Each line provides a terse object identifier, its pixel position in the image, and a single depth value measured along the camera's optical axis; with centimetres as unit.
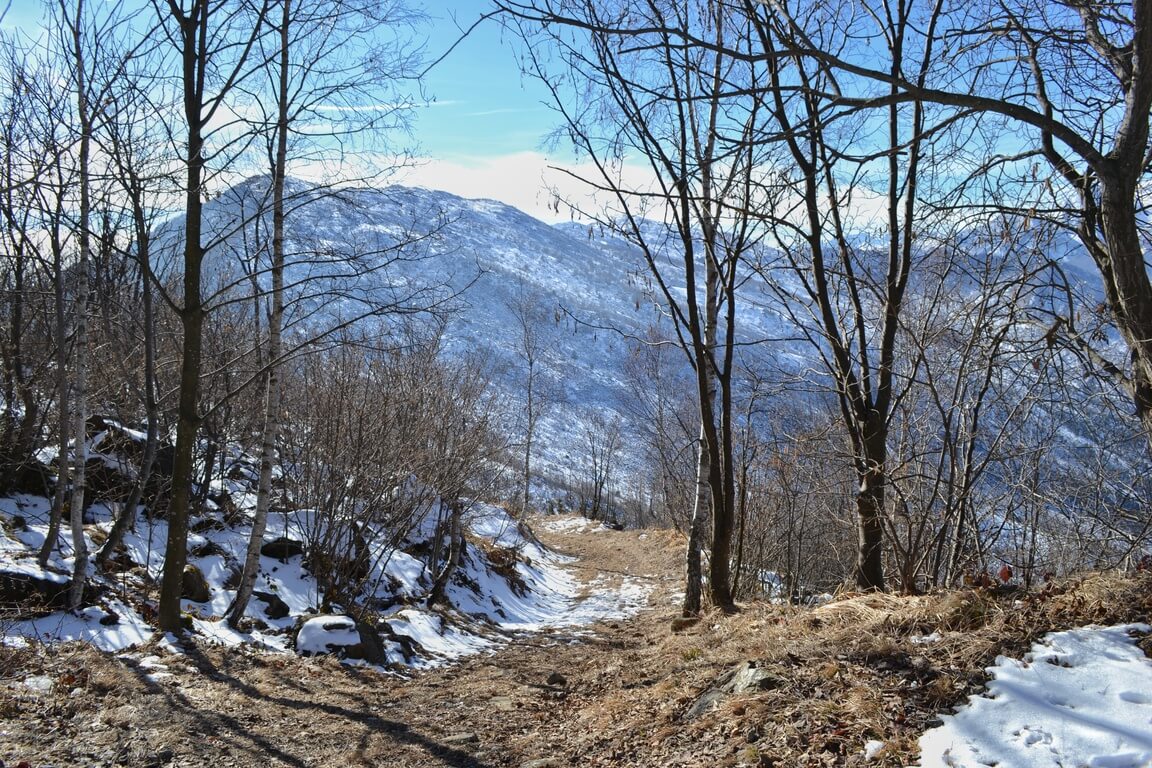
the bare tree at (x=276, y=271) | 771
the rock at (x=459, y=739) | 543
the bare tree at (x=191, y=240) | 676
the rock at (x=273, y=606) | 862
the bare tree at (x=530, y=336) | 2516
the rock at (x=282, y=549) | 1008
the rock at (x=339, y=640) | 771
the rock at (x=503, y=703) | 642
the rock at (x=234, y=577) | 927
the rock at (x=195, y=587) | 852
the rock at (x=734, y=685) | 439
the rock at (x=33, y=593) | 662
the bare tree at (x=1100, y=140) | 315
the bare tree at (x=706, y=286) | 777
